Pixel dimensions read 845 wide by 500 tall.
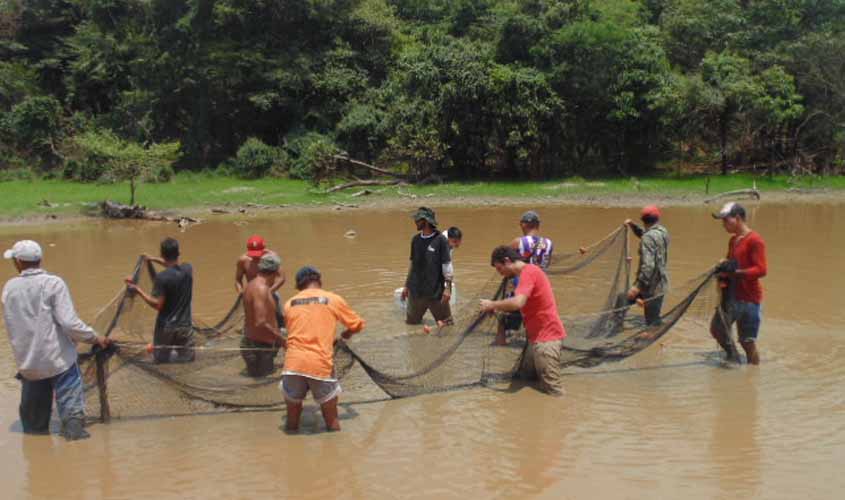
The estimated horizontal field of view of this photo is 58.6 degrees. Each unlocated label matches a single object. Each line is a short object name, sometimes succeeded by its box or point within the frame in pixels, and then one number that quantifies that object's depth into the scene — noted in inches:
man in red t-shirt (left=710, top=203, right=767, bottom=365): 276.2
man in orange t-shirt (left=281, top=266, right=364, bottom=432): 218.7
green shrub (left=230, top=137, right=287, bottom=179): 1168.8
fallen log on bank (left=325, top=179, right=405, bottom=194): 1038.7
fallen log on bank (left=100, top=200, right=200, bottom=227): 804.6
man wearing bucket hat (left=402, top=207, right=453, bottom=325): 315.9
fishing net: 238.2
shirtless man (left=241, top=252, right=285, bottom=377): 252.2
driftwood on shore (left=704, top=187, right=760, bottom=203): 920.3
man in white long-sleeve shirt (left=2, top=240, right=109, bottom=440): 214.8
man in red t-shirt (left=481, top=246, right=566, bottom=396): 244.4
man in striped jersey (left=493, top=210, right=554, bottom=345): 317.1
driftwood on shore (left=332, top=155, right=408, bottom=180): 1079.4
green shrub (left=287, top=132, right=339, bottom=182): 1041.5
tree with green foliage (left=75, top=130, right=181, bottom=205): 829.8
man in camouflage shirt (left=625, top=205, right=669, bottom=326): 310.7
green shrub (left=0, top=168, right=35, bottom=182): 1160.8
